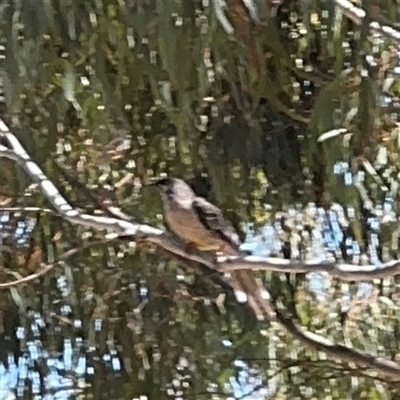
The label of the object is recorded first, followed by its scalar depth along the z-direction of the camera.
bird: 5.08
